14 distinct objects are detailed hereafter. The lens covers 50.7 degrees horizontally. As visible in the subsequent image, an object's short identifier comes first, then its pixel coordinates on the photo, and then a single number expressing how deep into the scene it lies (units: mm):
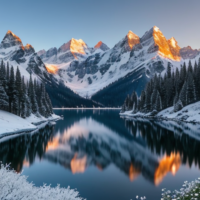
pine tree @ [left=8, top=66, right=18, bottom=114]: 61125
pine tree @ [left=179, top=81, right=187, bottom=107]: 88538
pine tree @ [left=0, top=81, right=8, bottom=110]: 56156
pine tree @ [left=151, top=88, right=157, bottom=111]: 107344
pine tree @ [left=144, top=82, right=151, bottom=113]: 113356
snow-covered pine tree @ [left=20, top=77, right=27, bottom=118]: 66362
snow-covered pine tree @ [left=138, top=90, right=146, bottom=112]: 122250
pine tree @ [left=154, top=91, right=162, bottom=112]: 104088
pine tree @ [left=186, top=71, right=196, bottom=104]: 87644
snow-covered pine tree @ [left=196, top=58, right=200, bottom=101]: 90788
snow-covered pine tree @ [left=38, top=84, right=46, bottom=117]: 87375
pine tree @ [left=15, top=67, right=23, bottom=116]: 64744
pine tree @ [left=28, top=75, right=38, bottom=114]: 80438
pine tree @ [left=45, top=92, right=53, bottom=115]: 102500
